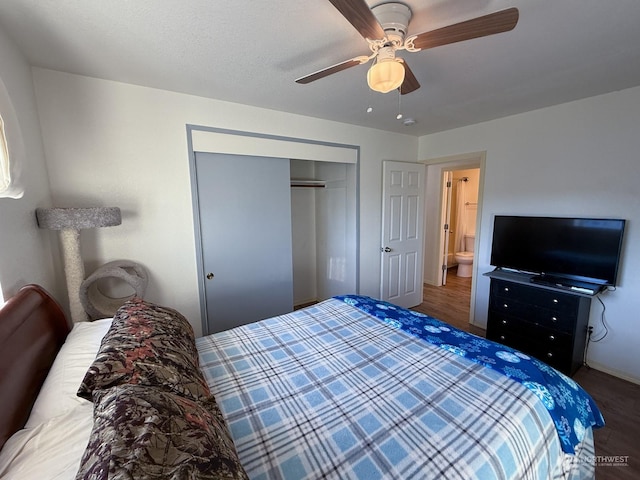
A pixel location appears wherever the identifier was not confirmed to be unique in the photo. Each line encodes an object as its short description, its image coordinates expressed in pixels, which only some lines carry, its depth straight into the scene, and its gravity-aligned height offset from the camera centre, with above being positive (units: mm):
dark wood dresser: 2262 -1053
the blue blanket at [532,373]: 1120 -803
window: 923 +150
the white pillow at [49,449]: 692 -675
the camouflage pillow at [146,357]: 869 -546
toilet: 5191 -1149
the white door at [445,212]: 4800 -138
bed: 686 -815
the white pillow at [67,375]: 896 -619
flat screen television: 2199 -410
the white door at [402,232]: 3512 -369
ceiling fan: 978 +698
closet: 2426 -271
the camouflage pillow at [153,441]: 537 -527
